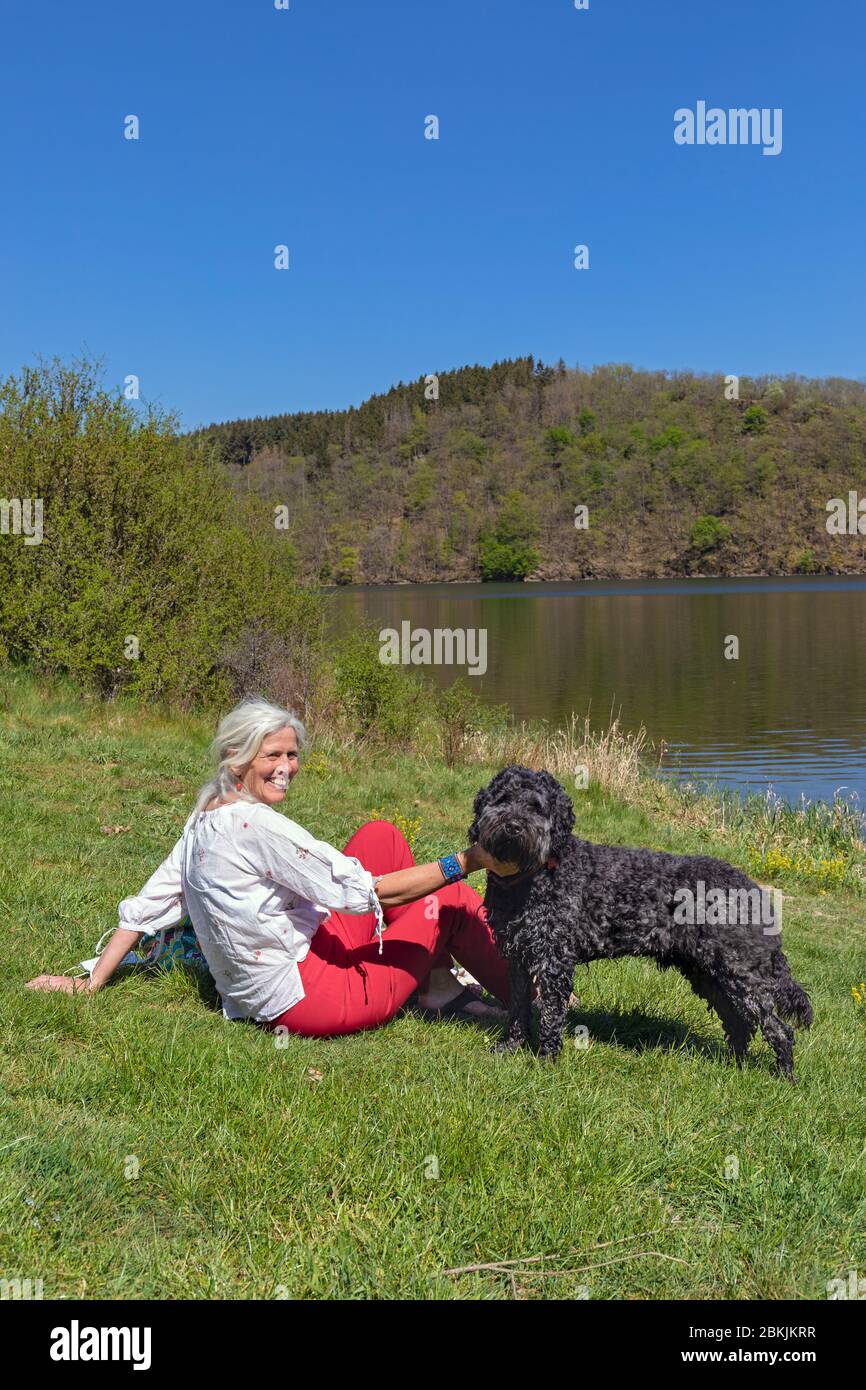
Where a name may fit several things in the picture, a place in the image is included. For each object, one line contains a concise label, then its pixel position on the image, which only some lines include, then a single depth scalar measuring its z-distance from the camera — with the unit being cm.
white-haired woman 433
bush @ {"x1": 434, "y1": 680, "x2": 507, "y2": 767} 1712
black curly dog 454
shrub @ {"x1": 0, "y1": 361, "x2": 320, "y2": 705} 1680
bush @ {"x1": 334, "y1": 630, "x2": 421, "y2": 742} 1791
